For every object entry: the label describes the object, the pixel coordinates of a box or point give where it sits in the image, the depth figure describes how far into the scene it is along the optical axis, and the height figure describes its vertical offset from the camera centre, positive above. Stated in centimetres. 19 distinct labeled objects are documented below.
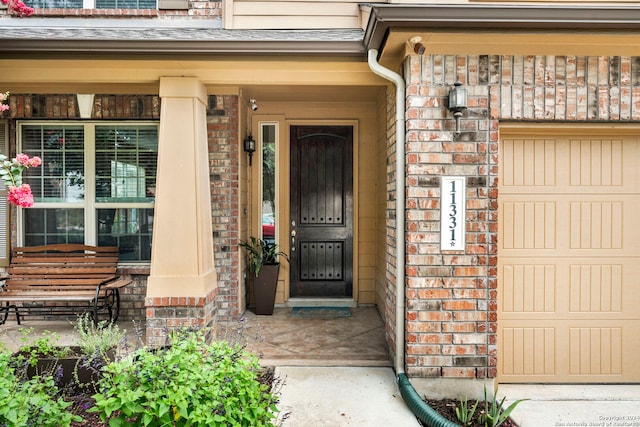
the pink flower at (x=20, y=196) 232 +8
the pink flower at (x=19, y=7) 265 +140
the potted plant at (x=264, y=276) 468 -82
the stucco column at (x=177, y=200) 340 +7
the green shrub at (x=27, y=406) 182 -97
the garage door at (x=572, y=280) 317 -59
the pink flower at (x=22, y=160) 236 +30
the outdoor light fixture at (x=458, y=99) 278 +79
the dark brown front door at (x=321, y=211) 516 -4
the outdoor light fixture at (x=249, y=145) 484 +79
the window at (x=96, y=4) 462 +244
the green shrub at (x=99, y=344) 281 -101
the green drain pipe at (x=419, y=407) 246 -135
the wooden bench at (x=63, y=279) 430 -80
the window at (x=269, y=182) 512 +34
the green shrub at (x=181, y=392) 180 -88
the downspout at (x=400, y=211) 299 -2
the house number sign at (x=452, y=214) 291 -5
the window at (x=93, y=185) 454 +28
